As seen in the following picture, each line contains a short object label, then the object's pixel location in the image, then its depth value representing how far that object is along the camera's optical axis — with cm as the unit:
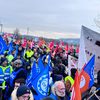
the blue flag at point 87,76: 282
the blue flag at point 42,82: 342
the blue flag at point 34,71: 358
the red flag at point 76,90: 251
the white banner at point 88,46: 300
